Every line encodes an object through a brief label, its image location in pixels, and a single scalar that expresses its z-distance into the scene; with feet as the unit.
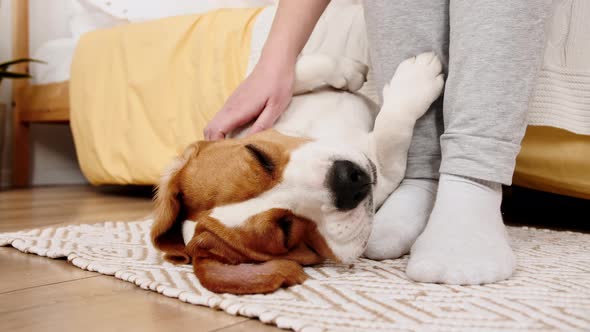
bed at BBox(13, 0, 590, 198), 4.11
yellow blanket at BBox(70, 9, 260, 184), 6.53
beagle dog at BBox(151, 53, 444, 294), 2.86
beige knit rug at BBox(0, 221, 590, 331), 2.12
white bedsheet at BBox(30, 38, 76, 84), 9.73
